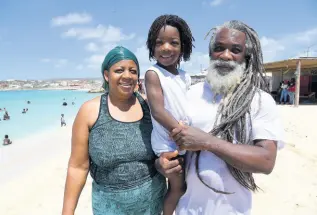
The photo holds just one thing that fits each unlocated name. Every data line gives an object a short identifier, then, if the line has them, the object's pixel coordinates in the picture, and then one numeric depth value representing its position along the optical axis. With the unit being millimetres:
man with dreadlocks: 1546
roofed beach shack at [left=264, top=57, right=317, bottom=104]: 18578
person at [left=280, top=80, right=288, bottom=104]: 17266
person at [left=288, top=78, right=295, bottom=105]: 17481
